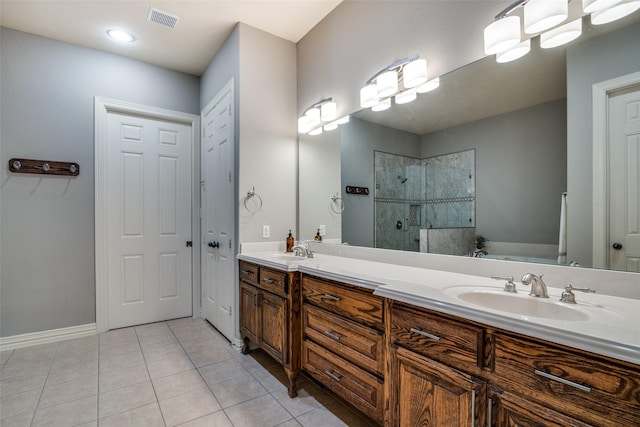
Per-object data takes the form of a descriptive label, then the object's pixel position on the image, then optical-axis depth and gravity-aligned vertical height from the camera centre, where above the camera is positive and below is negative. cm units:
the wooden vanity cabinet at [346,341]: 141 -66
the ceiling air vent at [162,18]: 246 +160
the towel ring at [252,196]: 264 +13
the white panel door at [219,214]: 276 -1
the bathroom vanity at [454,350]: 77 -46
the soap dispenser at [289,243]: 278 -27
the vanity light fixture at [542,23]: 118 +79
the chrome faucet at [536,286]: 115 -28
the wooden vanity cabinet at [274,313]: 194 -69
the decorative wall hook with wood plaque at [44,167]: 270 +42
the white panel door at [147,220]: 317 -7
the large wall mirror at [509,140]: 125 +38
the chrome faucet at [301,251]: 239 -30
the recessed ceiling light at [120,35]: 273 +160
